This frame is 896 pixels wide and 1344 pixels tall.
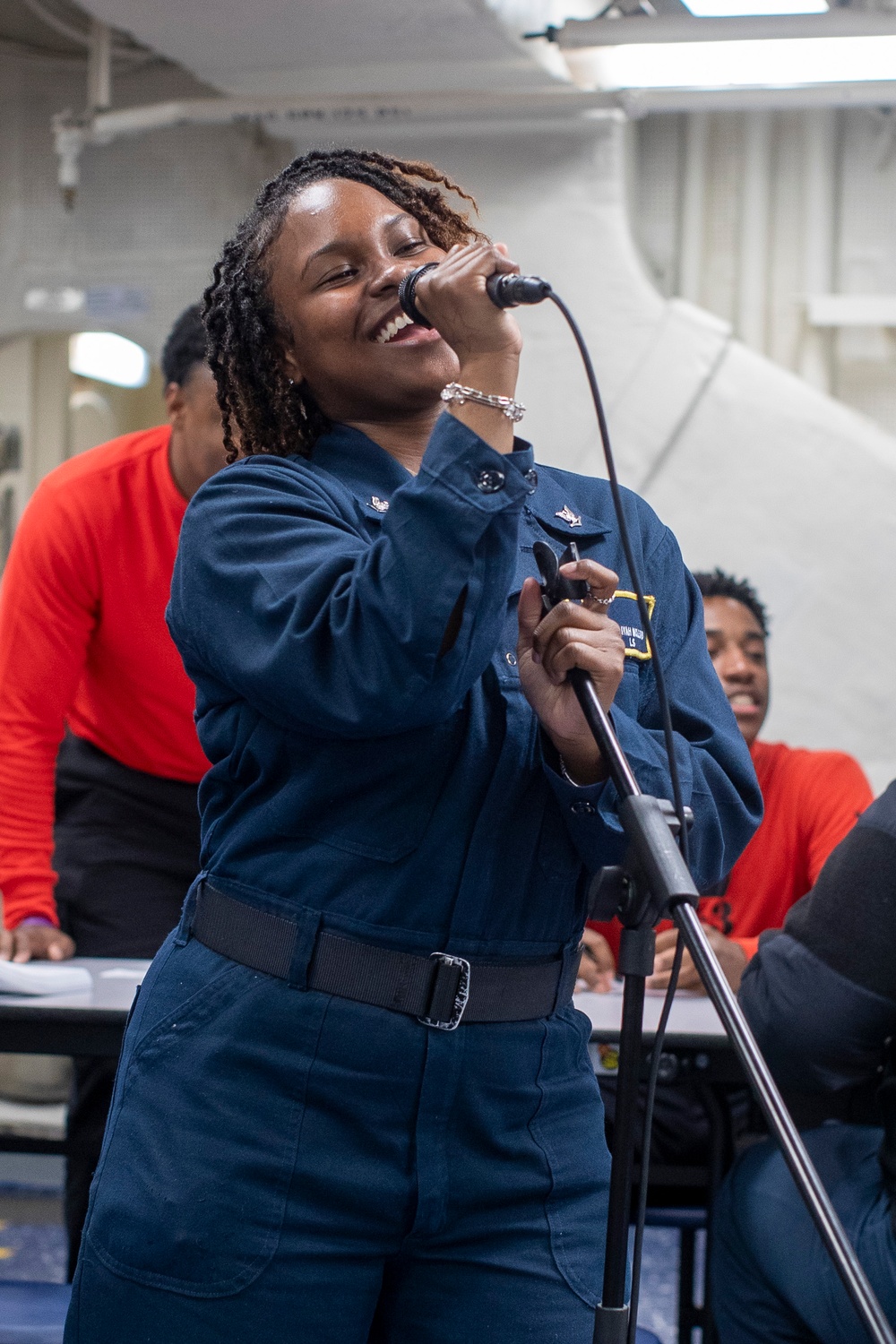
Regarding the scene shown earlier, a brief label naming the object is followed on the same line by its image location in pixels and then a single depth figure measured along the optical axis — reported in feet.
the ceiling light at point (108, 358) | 17.80
